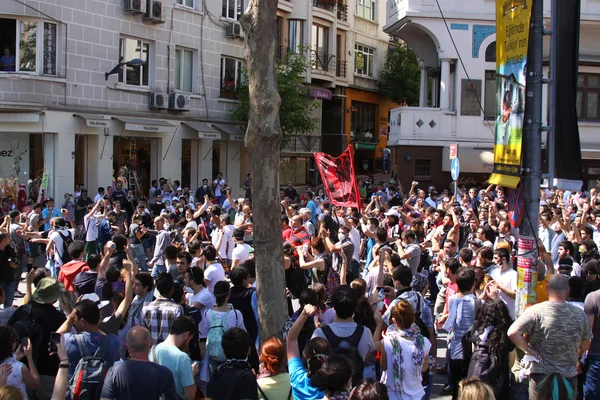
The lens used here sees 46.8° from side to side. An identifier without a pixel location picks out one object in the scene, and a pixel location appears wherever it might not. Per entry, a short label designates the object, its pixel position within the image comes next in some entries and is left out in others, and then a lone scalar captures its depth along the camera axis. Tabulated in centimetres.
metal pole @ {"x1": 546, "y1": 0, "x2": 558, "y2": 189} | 666
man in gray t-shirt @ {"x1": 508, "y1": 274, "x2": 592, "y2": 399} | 561
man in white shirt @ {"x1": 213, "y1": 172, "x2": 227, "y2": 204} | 2411
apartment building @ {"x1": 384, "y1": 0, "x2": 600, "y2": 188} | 2791
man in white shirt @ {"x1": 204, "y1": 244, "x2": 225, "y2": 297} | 836
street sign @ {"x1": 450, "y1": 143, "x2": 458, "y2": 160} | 1797
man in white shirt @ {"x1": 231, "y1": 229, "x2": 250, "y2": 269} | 1030
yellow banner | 675
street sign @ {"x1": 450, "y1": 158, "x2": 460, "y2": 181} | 1788
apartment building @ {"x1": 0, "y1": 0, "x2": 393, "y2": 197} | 2150
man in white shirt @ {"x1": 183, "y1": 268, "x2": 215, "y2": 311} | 729
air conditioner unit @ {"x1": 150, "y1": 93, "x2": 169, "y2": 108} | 2534
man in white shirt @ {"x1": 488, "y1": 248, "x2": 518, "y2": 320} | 773
